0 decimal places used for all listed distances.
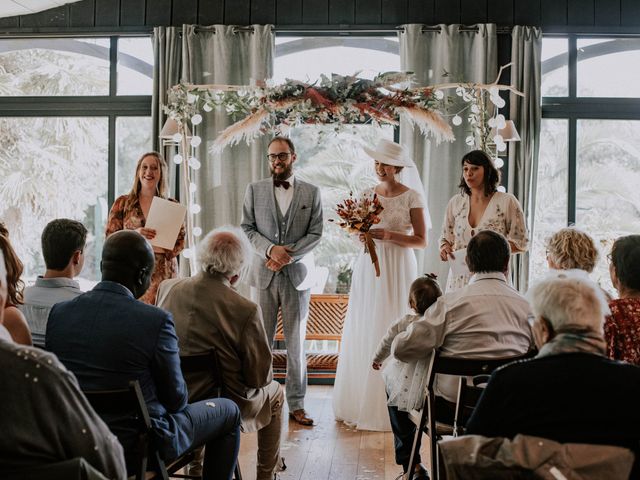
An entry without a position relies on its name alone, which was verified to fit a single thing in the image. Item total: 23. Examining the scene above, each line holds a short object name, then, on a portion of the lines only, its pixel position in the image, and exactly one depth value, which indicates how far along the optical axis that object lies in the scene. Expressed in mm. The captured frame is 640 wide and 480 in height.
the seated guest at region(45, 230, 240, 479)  2520
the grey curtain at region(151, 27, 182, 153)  6855
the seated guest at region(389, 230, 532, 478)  3234
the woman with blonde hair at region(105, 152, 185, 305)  5098
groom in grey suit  5176
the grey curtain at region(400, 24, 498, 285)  6727
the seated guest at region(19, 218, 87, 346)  3125
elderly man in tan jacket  3195
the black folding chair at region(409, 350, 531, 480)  2977
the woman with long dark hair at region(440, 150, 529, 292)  4859
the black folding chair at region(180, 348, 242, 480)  2941
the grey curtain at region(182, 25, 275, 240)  6816
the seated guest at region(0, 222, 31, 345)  2666
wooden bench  6660
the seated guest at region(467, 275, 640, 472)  2000
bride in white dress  5070
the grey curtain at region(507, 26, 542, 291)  6707
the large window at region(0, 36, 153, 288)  7137
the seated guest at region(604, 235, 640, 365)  2836
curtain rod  6793
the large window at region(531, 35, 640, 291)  6930
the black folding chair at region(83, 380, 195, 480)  2316
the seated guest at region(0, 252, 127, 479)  1611
